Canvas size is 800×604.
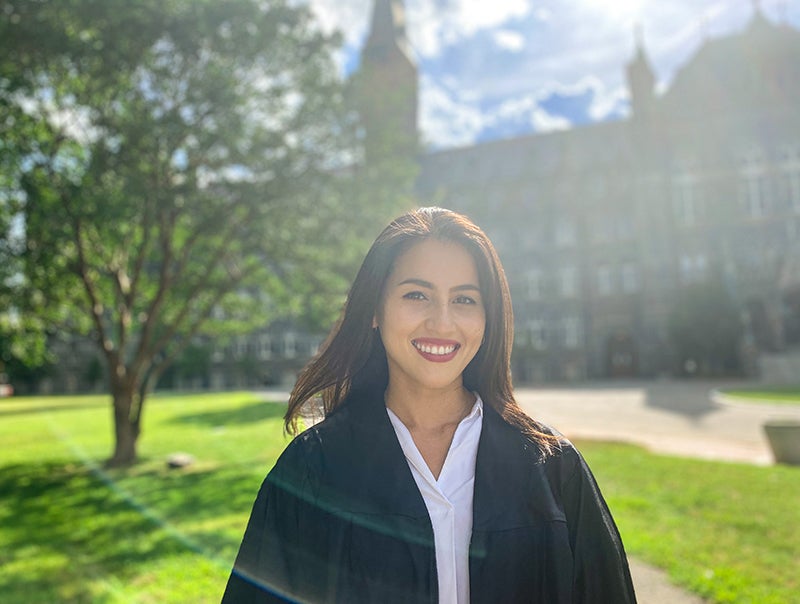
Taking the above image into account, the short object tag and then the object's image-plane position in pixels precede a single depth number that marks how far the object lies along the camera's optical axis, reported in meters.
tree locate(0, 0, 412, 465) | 10.70
